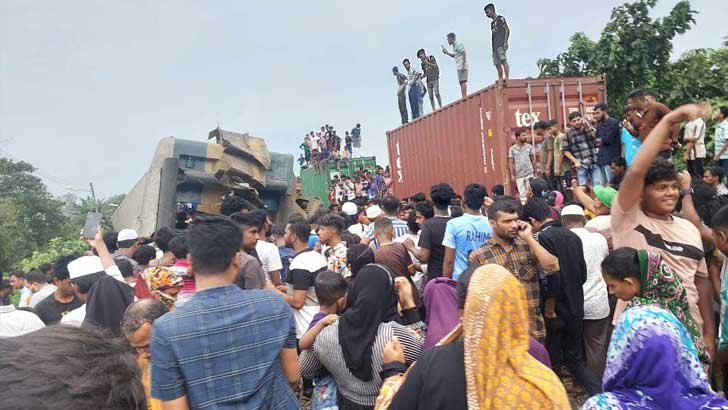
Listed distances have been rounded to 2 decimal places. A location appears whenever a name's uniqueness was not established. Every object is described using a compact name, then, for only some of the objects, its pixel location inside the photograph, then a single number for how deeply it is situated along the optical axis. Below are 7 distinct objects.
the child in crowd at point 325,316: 3.06
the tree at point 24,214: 27.50
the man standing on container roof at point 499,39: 9.75
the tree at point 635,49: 13.51
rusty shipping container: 8.64
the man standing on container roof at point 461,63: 11.05
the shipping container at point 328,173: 17.08
